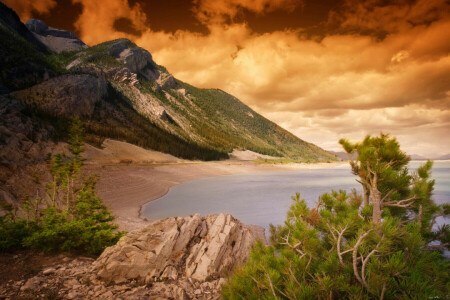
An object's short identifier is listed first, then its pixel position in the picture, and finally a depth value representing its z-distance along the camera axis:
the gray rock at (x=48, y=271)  5.26
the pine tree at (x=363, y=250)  2.43
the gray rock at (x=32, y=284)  4.72
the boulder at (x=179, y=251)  5.48
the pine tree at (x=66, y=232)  6.26
